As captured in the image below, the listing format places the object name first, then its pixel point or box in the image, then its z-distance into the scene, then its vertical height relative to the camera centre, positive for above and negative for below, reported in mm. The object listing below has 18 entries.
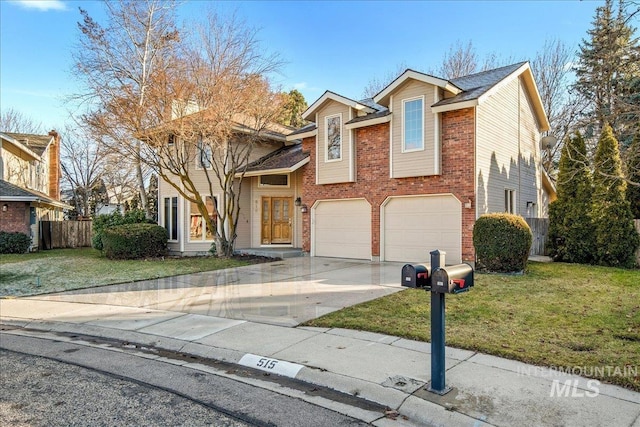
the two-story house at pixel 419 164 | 12617 +1579
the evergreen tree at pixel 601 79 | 8934 +5427
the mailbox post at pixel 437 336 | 3953 -1210
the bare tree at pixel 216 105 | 14703 +3839
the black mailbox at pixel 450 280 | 3863 -652
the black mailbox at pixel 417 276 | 3945 -619
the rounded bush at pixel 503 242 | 10758 -824
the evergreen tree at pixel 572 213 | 13031 -95
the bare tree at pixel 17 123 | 36000 +7900
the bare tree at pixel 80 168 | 33750 +3606
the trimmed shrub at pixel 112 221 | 18766 -386
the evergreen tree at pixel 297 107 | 31941 +8106
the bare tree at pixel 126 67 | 14977 +6340
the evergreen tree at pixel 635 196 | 14477 +477
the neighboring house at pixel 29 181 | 20734 +1942
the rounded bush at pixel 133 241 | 16500 -1153
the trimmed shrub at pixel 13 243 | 20016 -1429
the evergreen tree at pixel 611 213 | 12344 -96
